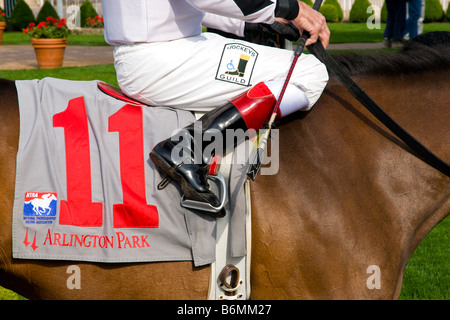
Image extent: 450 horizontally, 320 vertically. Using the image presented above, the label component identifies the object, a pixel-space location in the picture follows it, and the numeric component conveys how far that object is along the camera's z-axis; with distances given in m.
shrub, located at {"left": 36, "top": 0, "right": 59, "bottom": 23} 20.39
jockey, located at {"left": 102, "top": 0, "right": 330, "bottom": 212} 2.30
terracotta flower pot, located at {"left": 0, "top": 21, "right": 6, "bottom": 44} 16.31
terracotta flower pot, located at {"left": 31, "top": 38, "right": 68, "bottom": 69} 10.50
